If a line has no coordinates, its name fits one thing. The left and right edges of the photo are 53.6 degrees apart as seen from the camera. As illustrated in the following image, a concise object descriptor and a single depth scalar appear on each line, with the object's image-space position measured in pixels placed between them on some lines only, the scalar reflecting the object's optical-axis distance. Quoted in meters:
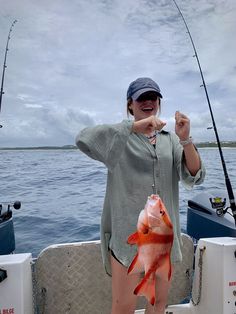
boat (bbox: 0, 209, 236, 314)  2.06
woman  1.47
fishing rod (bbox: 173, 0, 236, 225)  2.35
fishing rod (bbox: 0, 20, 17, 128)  3.03
